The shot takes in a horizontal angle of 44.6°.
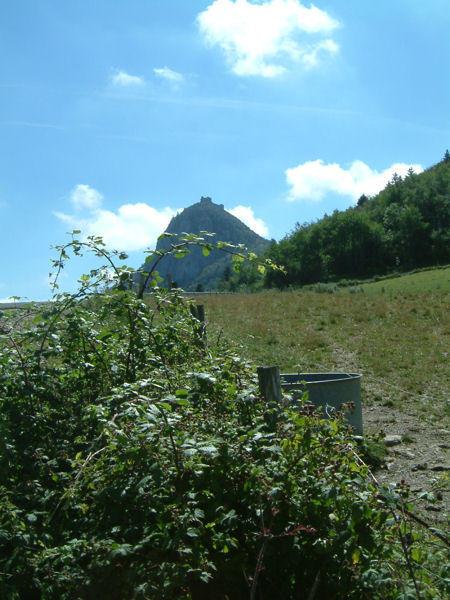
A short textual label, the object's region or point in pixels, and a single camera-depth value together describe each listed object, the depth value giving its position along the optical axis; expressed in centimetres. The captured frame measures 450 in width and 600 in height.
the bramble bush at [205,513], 230
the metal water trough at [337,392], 559
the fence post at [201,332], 493
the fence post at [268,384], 357
